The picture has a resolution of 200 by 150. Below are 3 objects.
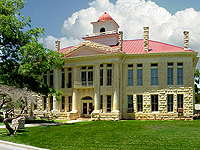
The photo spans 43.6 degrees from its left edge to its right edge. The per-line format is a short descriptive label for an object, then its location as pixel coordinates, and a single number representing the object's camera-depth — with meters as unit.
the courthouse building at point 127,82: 29.34
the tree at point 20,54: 24.66
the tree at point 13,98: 17.53
